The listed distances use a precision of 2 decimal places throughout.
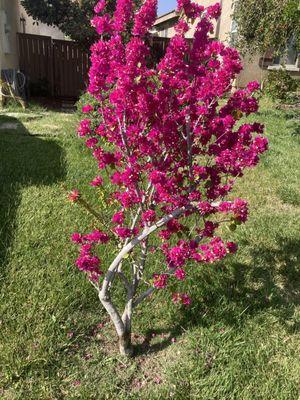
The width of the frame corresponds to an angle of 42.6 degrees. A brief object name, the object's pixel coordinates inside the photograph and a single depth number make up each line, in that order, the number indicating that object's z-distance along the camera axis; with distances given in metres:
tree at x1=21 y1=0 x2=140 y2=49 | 11.84
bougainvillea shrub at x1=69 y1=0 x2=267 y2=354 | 1.98
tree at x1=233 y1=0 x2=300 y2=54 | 7.96
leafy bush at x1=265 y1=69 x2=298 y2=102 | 11.82
